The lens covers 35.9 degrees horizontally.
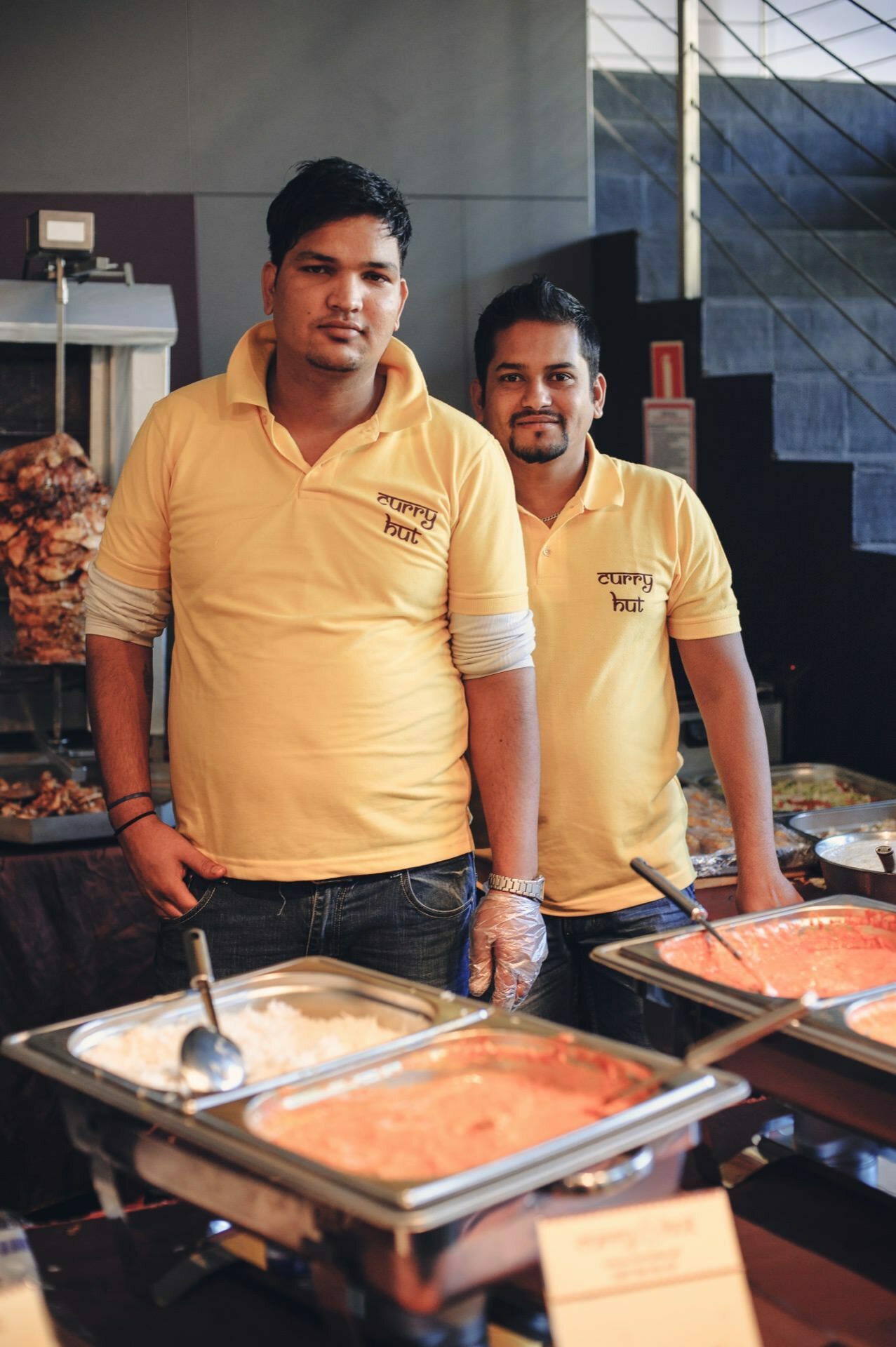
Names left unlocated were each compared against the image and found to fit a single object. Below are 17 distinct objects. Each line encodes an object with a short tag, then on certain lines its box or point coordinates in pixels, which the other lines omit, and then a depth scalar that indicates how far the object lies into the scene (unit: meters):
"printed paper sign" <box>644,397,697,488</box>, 3.99
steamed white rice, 1.12
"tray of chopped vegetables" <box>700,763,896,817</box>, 3.17
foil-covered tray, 2.79
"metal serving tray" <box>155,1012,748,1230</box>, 0.86
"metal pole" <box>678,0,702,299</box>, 4.04
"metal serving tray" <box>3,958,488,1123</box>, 1.05
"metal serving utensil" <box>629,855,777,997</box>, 1.48
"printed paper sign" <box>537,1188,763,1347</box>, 0.90
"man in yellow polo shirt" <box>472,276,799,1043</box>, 2.04
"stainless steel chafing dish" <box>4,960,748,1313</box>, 0.87
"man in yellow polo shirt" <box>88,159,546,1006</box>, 1.78
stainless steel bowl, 2.23
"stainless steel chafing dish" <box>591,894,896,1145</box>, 1.16
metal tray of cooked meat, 2.64
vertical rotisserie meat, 2.84
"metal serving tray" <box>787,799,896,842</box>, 2.88
